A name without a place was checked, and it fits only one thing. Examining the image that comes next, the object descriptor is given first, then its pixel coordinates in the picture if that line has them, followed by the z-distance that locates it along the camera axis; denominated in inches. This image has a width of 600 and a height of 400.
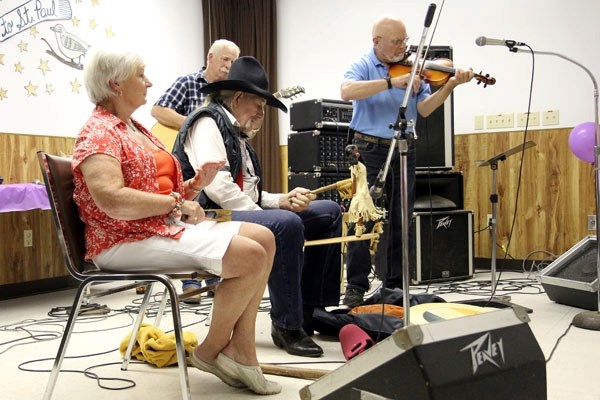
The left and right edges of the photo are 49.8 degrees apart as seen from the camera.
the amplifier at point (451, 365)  42.6
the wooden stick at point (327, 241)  93.4
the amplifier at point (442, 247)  161.5
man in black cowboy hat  84.7
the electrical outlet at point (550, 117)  174.7
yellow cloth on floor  86.6
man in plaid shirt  141.4
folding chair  65.4
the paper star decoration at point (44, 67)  163.5
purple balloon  136.6
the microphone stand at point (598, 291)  104.7
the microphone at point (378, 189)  81.7
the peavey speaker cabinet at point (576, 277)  120.6
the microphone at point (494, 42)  95.3
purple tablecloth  126.9
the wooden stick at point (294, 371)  78.8
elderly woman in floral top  65.4
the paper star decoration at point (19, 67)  157.0
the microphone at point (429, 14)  77.3
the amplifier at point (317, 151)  167.6
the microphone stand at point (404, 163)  77.6
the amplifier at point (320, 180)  164.2
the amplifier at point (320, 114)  167.6
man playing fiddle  120.2
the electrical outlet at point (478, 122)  186.9
